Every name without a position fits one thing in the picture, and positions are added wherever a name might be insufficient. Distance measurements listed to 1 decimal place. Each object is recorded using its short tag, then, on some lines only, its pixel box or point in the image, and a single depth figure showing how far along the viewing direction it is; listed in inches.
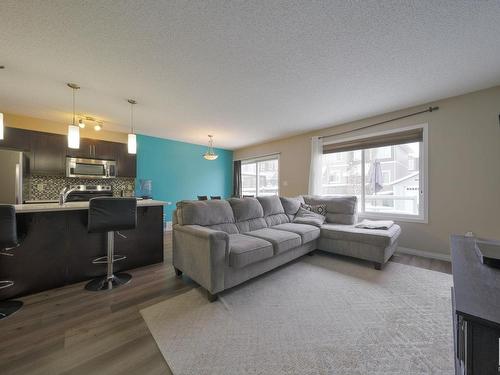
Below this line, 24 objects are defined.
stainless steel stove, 152.4
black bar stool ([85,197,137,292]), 80.0
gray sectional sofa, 77.3
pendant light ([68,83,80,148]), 98.7
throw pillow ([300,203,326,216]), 148.3
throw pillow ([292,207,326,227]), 132.6
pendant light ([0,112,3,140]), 79.3
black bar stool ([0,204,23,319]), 62.2
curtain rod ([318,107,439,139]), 120.7
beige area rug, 48.2
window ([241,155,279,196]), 229.8
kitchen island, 76.0
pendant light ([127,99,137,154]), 114.7
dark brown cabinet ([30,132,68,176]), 140.6
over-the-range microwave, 152.9
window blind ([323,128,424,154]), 128.0
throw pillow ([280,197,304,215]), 147.5
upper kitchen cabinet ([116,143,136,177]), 174.9
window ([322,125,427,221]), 129.5
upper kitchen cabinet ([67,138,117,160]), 156.1
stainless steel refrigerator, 120.1
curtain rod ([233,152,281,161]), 219.1
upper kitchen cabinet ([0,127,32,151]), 130.3
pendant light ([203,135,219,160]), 181.5
